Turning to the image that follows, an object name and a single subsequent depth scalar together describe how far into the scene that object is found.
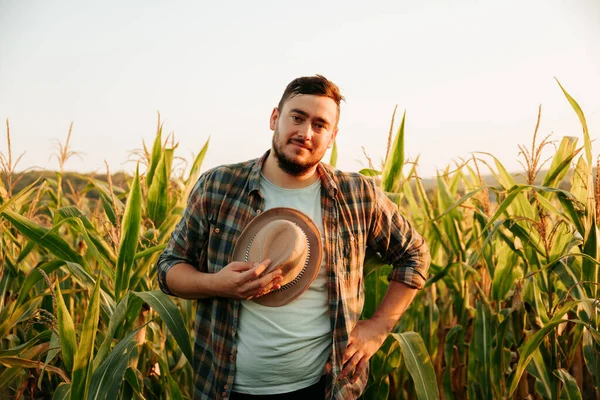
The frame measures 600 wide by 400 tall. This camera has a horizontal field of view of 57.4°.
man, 1.73
